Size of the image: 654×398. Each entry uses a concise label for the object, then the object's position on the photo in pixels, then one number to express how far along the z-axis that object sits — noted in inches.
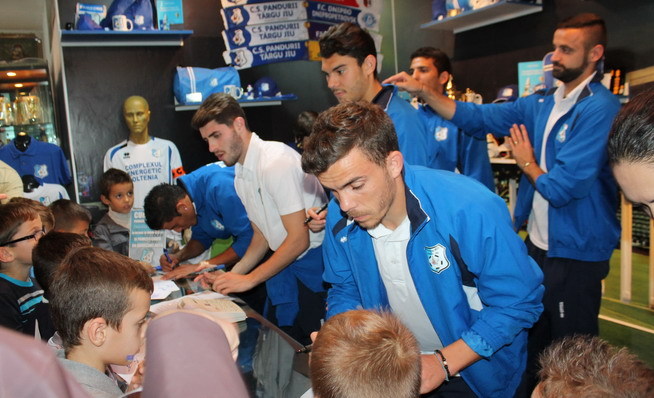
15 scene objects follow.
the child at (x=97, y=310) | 68.2
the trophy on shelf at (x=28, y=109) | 205.3
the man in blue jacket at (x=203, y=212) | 129.1
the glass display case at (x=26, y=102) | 203.2
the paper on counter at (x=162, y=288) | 103.7
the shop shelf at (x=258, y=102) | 217.0
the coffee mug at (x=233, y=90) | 221.0
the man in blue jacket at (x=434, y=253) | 61.9
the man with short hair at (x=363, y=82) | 100.6
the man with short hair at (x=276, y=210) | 108.3
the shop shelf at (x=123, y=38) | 199.6
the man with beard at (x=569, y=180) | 107.5
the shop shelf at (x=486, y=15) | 212.5
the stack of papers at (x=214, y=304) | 86.1
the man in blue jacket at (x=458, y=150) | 138.9
